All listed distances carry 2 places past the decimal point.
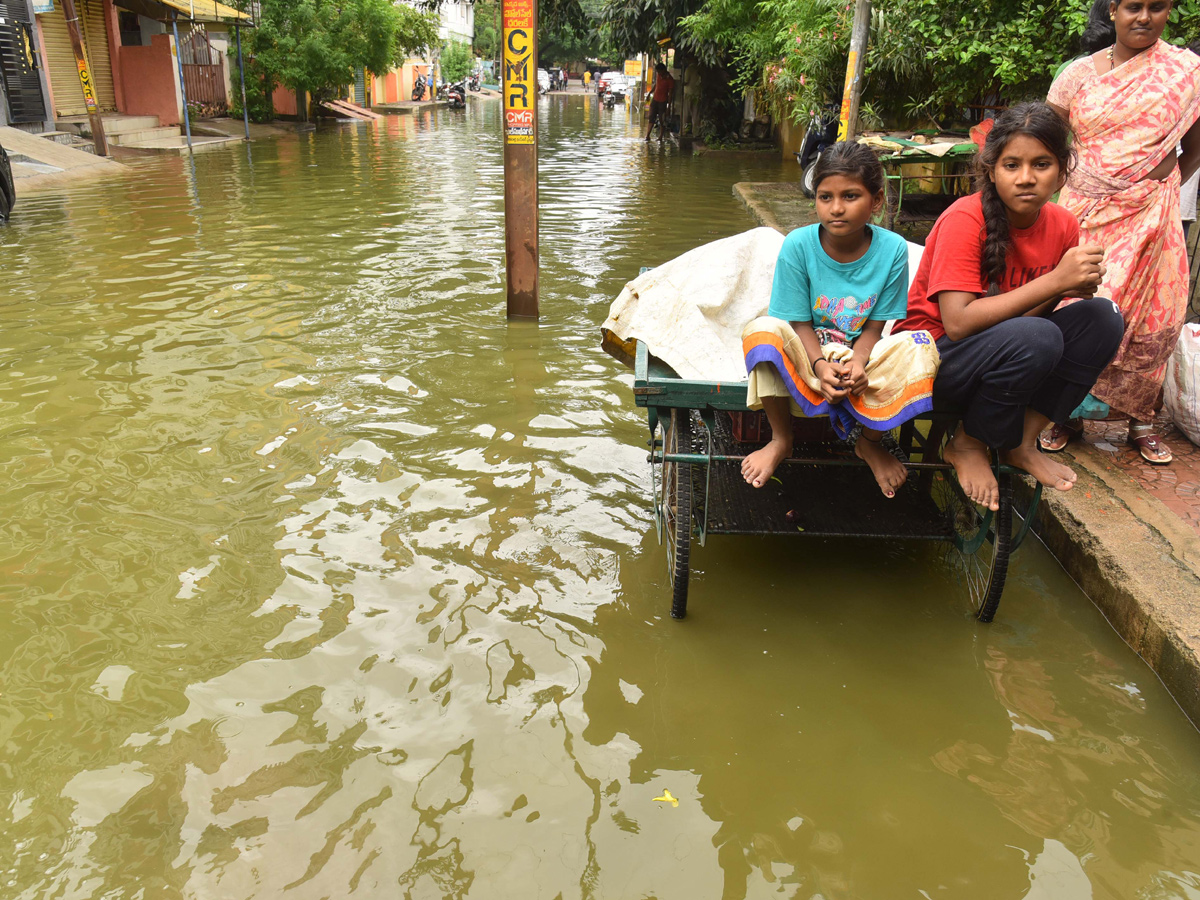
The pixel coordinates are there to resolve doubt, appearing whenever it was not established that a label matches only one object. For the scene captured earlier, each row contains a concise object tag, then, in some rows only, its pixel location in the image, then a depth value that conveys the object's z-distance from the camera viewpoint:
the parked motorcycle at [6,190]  10.44
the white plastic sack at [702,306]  3.52
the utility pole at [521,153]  6.19
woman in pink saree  3.79
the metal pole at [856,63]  8.41
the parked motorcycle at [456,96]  43.56
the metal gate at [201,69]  25.31
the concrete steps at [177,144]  19.56
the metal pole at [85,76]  16.64
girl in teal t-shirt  2.91
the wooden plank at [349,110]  31.73
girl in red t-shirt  2.86
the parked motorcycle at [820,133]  11.00
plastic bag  4.20
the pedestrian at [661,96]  22.51
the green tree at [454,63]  57.66
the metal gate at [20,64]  17.98
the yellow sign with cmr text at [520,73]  6.16
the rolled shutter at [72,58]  20.39
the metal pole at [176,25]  19.61
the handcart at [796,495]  3.08
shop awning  22.10
